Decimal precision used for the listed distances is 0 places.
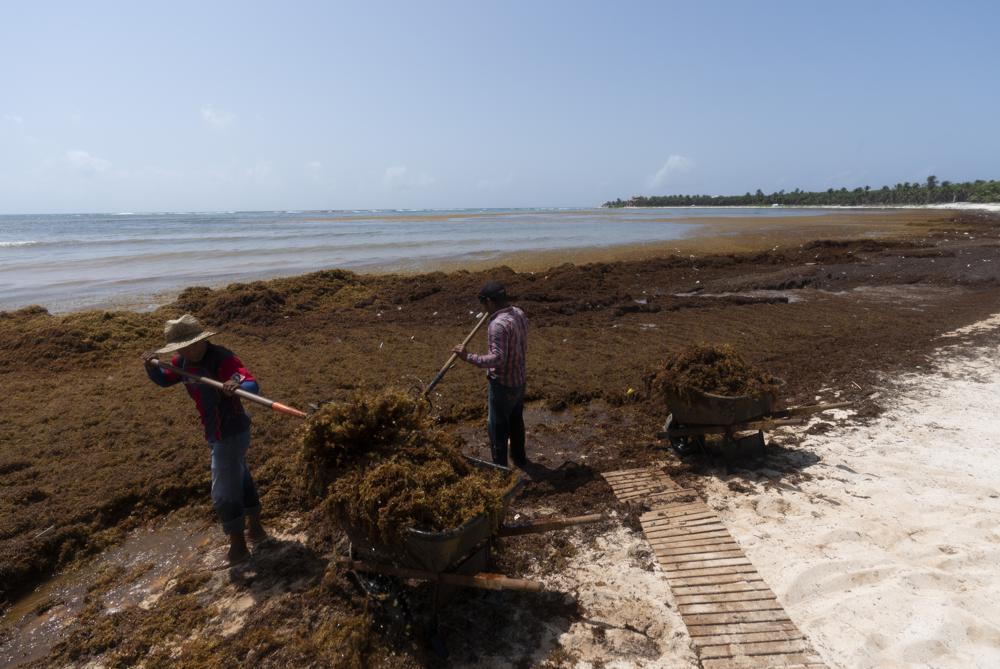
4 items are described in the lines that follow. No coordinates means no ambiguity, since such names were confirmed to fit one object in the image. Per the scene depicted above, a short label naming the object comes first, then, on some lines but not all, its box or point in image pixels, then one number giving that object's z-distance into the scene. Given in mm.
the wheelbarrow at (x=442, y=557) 2889
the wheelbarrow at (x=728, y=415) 4797
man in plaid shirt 4566
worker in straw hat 3799
